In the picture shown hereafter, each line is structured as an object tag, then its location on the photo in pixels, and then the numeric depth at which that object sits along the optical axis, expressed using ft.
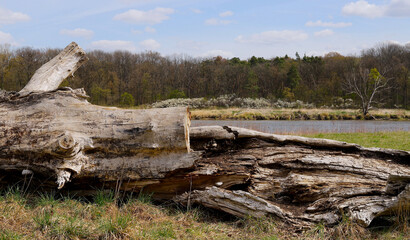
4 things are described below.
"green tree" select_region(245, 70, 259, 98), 179.38
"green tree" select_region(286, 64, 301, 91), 184.03
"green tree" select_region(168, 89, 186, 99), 168.06
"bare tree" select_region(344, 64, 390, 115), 111.95
